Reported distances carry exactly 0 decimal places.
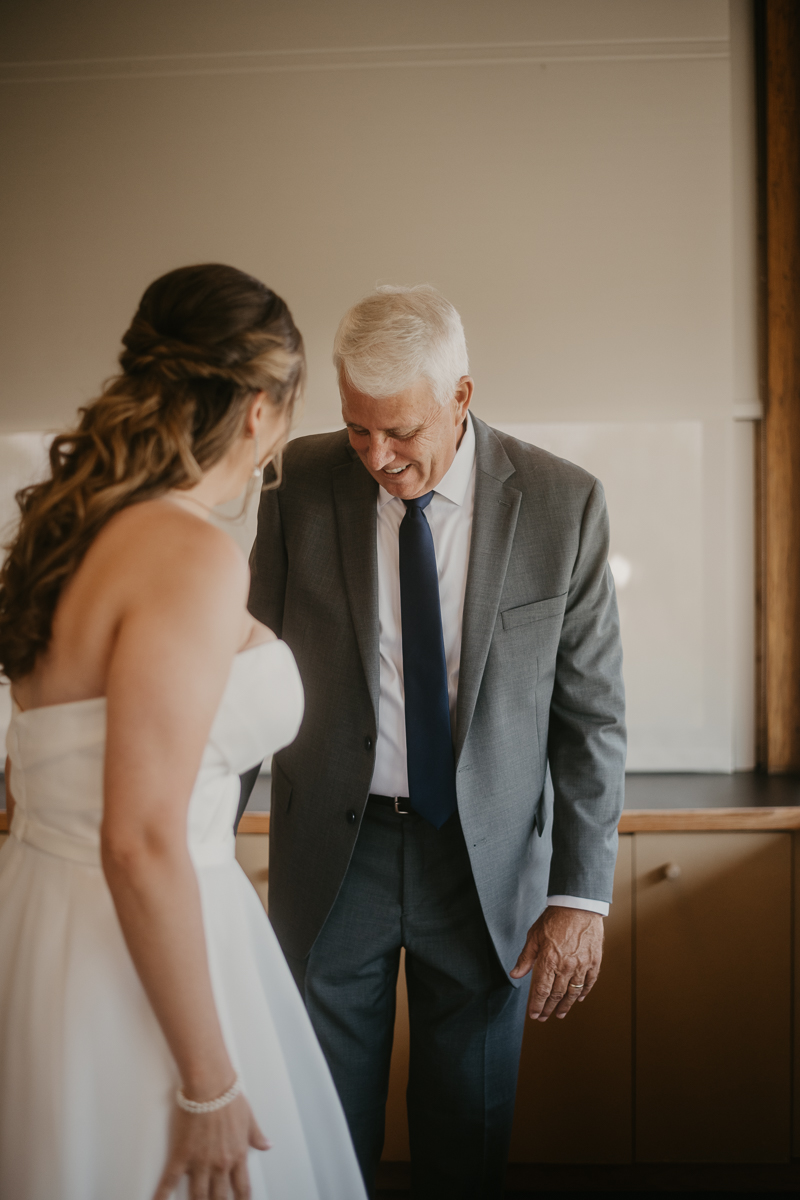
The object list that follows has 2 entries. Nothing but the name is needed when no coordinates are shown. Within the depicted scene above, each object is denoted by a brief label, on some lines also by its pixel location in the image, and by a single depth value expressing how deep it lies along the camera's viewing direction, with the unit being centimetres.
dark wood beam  225
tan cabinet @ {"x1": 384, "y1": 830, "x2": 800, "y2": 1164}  197
